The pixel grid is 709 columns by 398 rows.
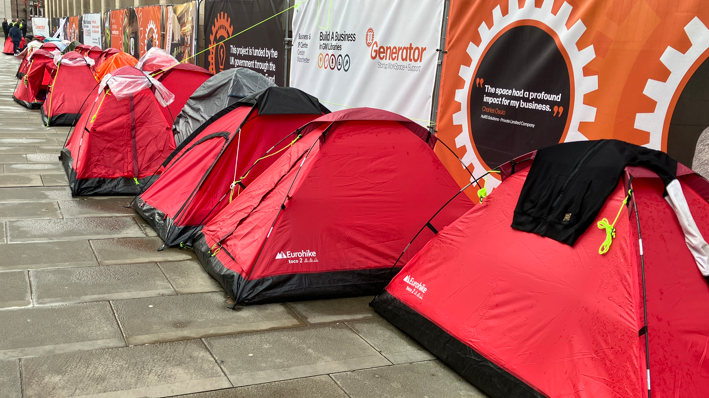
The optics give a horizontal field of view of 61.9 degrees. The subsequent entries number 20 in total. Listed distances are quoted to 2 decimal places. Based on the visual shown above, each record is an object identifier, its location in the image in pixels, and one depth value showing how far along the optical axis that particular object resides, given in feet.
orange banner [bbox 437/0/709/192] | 14.58
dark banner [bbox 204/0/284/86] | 35.65
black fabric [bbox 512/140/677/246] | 11.59
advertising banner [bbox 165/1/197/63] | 48.29
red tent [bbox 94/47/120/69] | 52.01
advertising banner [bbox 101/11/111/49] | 82.58
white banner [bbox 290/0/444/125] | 22.72
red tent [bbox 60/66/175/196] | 25.18
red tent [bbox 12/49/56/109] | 51.65
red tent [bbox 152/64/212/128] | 31.99
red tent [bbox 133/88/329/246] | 19.99
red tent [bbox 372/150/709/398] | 10.37
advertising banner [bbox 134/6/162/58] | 58.65
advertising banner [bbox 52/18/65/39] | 121.80
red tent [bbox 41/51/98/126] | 43.75
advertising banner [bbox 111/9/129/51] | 73.05
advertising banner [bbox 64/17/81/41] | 107.34
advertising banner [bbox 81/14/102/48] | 90.58
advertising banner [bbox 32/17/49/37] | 146.72
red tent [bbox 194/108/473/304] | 15.76
